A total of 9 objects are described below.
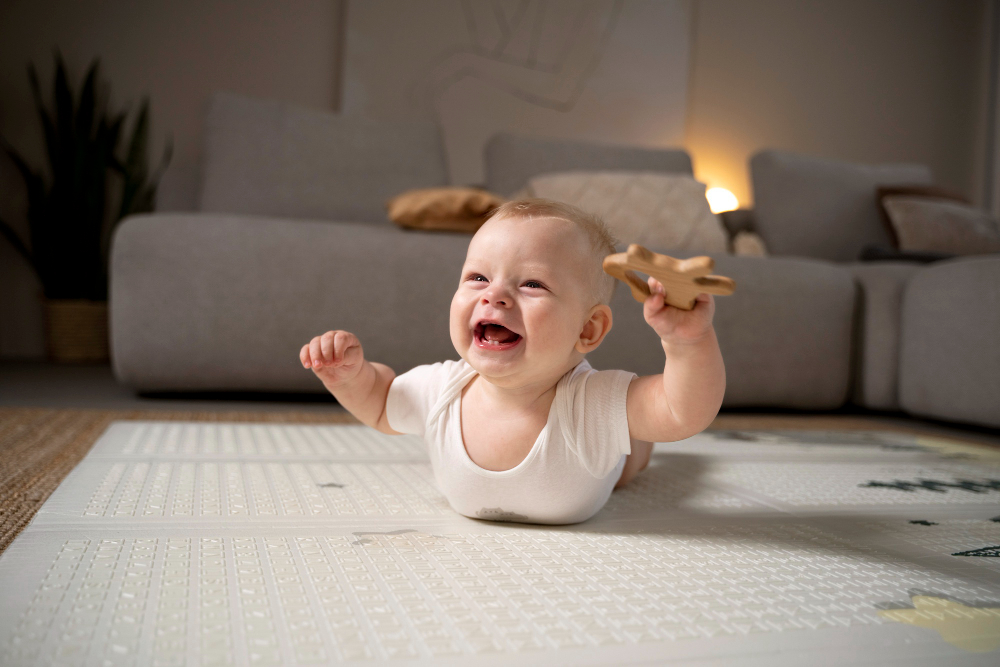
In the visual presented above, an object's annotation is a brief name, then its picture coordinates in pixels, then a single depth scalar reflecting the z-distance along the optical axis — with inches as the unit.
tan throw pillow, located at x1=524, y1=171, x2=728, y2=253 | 77.5
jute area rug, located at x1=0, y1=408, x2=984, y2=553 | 25.9
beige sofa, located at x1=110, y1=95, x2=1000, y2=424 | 59.4
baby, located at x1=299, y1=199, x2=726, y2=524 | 24.7
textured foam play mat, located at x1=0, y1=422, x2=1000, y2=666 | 15.9
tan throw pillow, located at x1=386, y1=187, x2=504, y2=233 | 66.3
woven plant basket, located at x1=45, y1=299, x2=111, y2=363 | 95.7
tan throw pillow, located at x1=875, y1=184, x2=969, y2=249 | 94.0
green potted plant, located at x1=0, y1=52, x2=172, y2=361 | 93.8
